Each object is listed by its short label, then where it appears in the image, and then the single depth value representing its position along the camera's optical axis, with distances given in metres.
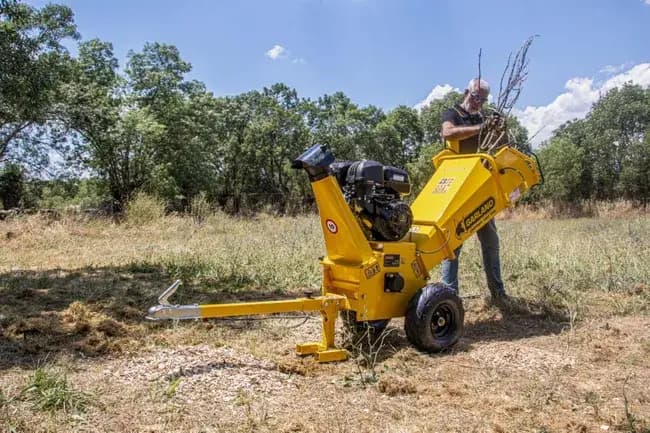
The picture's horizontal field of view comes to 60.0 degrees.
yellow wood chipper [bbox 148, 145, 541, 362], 4.02
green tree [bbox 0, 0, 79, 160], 7.16
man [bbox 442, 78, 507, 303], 5.23
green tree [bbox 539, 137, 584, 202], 29.07
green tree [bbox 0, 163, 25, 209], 16.67
